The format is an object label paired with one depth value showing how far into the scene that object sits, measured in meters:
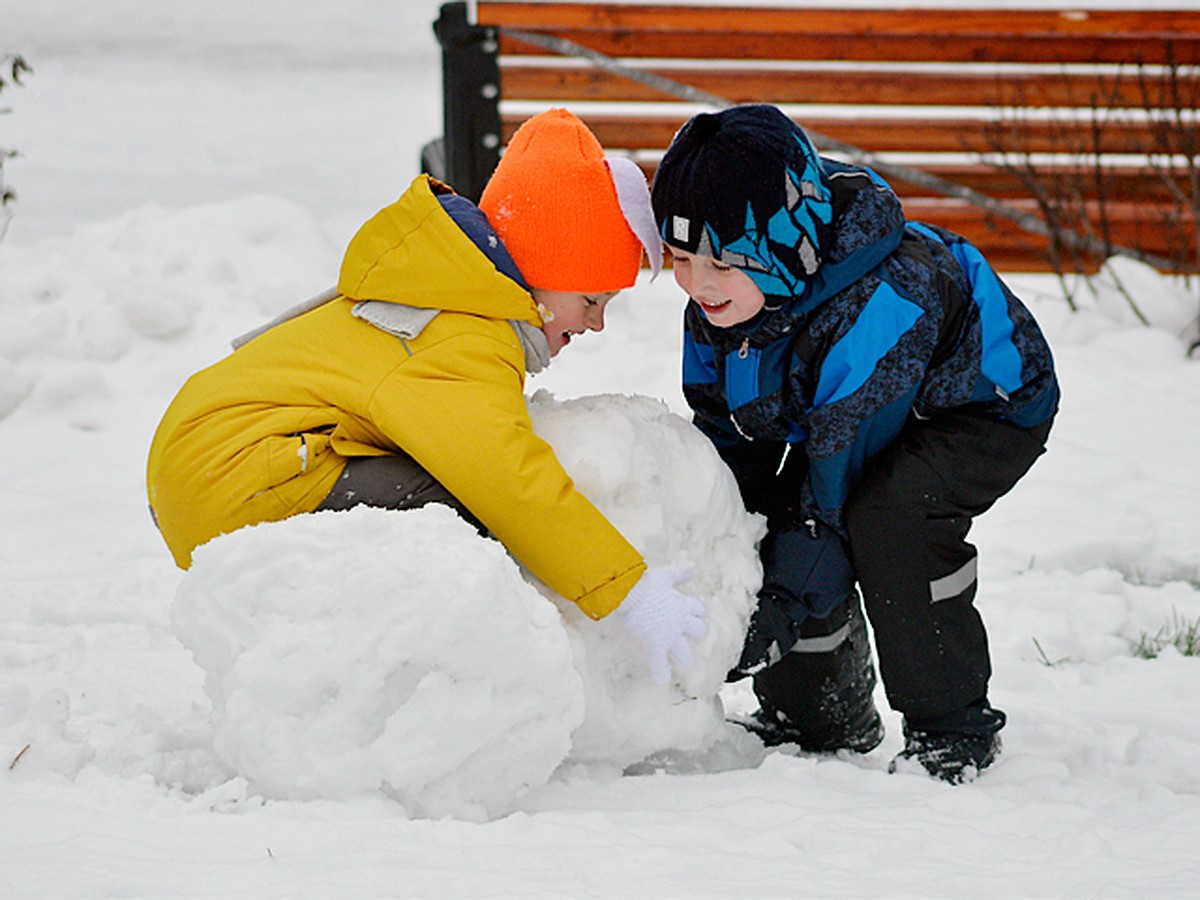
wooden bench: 12.22
